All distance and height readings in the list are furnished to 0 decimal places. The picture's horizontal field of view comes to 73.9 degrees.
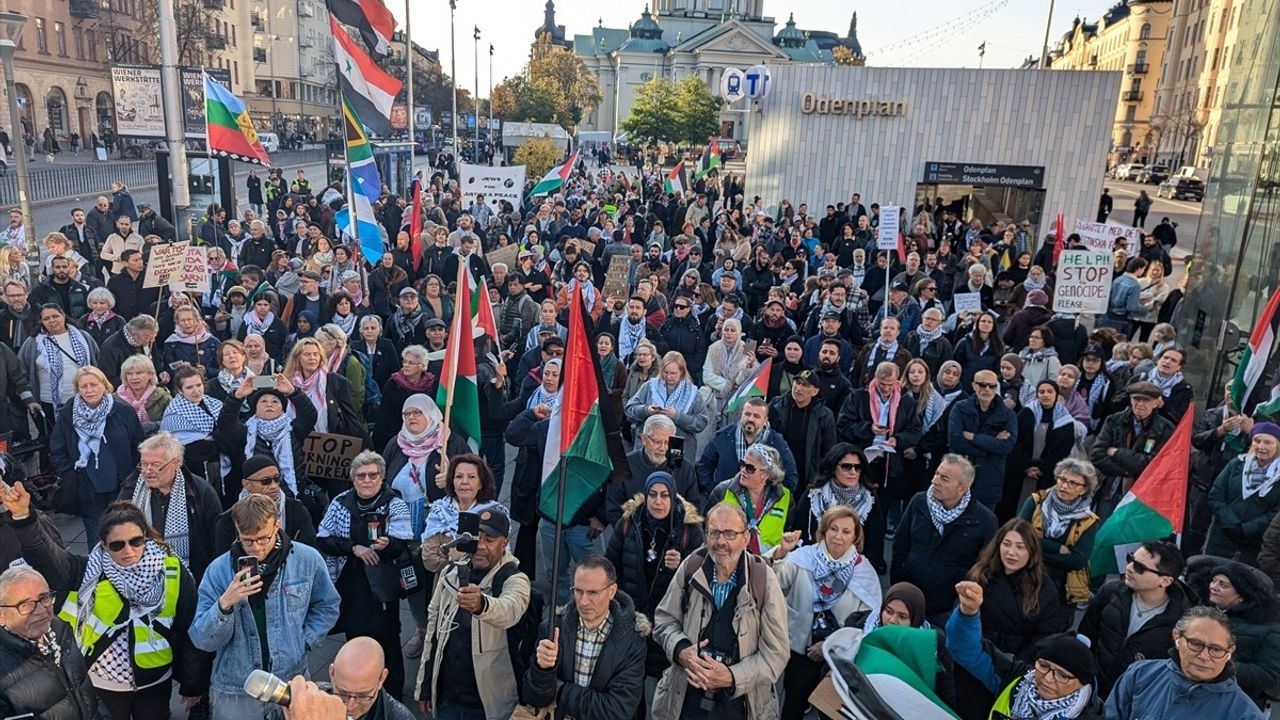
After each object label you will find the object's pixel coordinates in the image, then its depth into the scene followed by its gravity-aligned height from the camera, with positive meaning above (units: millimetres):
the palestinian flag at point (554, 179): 17172 -505
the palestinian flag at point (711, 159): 24734 +108
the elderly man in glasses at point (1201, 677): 3352 -1918
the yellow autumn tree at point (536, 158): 26562 -135
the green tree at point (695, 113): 55000 +3090
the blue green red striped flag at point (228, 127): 11797 +145
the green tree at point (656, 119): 54469 +2516
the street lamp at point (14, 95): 13297 +518
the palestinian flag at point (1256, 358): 6496 -1260
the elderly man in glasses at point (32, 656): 3328 -2060
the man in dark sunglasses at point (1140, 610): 3973 -1979
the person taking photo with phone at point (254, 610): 3787 -2094
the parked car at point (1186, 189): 45781 -91
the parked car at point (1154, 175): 58562 +713
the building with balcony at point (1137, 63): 86812 +12495
